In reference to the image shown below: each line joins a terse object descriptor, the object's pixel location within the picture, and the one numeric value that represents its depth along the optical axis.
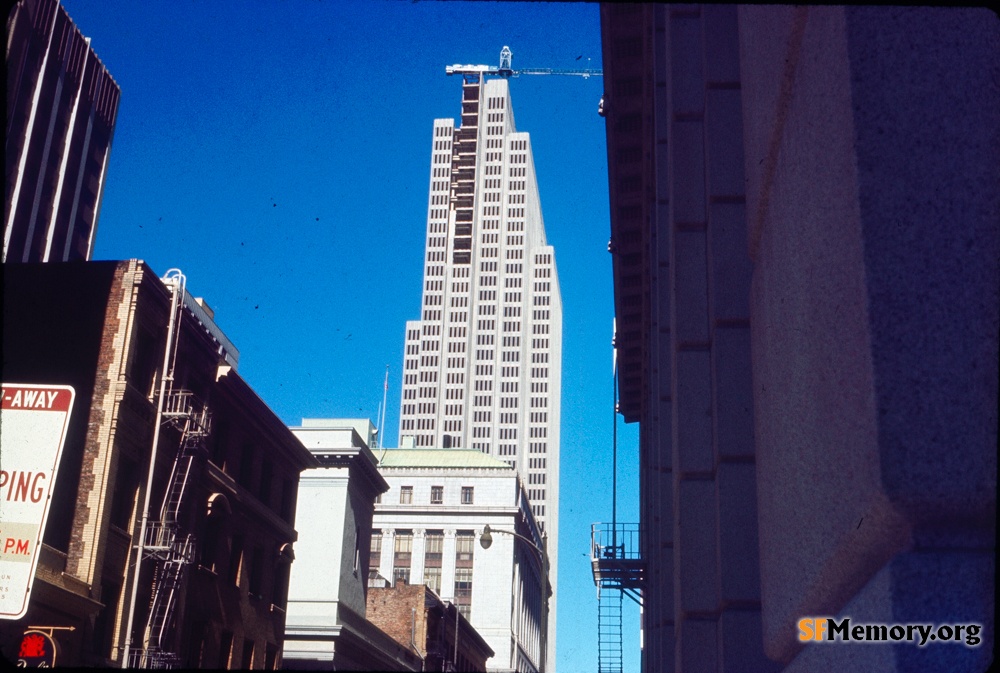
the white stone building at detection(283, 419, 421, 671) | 54.53
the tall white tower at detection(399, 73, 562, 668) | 194.75
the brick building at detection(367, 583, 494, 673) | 69.94
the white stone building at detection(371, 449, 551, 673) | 114.50
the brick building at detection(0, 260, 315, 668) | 29.72
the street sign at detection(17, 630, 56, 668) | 25.42
